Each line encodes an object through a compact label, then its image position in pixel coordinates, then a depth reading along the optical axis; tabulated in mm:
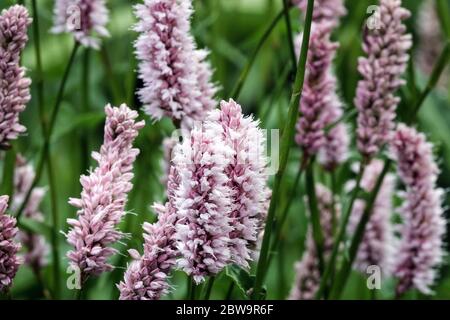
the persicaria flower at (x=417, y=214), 553
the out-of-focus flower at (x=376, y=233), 609
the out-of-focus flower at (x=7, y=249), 457
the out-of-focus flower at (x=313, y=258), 594
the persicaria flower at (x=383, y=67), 535
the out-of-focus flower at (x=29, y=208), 598
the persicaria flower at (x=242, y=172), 444
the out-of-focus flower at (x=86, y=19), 547
